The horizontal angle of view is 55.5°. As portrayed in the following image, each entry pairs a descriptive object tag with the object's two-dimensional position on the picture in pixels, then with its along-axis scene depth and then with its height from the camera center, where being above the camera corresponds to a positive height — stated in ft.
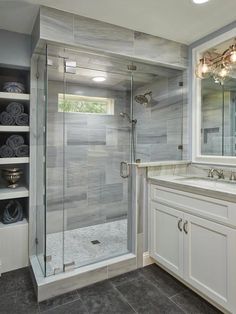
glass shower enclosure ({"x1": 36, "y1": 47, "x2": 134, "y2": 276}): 7.13 -0.39
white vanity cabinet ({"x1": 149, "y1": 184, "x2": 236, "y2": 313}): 5.01 -2.36
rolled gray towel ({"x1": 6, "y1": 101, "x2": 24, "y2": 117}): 7.49 +1.48
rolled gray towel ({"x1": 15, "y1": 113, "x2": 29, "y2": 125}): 7.52 +1.15
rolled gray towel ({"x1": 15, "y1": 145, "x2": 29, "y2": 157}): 7.56 +0.07
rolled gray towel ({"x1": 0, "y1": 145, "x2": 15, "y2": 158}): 7.43 +0.03
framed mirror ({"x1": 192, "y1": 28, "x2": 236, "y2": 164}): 7.23 +1.83
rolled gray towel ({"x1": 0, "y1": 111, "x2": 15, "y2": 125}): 7.39 +1.13
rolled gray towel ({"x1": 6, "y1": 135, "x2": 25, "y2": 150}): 7.54 +0.40
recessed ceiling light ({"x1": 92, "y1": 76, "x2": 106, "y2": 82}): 8.84 +2.98
